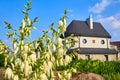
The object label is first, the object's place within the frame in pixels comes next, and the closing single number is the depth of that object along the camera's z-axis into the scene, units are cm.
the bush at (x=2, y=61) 1709
